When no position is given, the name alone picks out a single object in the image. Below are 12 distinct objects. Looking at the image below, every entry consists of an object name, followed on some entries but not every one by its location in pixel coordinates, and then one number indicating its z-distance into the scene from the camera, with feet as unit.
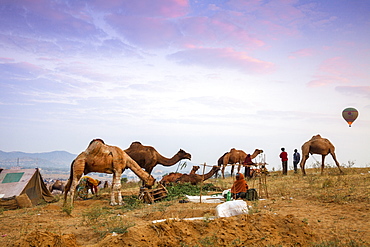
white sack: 32.17
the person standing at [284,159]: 78.84
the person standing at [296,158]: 82.23
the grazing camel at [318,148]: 75.48
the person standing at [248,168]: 76.55
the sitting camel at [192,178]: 65.41
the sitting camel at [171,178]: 65.81
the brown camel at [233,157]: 92.07
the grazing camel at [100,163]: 48.88
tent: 56.81
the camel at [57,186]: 102.11
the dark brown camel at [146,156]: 66.03
